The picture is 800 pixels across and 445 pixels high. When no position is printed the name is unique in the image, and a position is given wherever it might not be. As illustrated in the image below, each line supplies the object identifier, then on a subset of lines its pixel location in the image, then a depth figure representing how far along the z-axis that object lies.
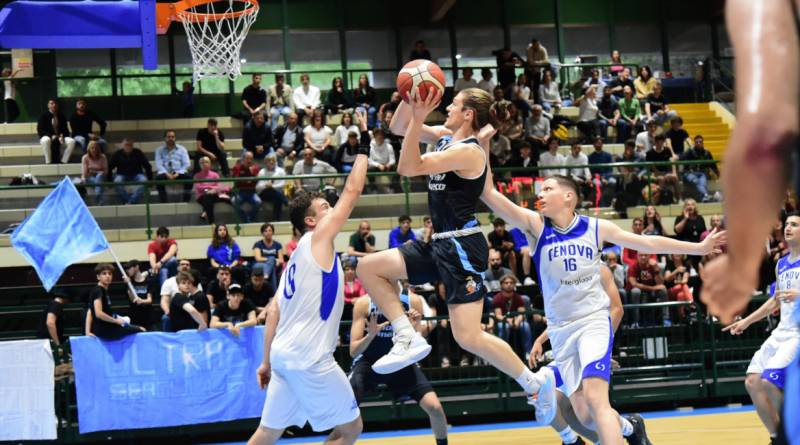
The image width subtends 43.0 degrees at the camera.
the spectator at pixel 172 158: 19.50
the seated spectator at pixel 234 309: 13.90
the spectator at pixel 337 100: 22.50
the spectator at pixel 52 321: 13.93
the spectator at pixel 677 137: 21.55
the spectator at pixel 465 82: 23.78
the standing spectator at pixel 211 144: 20.28
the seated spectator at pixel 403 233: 16.91
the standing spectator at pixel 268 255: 15.89
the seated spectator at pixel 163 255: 16.14
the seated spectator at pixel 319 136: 19.80
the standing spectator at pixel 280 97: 21.73
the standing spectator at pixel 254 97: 21.77
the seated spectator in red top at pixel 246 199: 17.44
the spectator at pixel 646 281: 15.67
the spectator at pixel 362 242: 16.70
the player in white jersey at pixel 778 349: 9.22
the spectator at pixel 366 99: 21.80
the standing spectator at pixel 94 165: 19.02
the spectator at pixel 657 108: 22.47
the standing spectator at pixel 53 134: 20.50
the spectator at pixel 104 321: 13.08
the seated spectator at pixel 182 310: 13.61
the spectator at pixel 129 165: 18.89
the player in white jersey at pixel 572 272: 7.49
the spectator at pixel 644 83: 24.06
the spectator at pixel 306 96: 22.05
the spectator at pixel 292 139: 20.31
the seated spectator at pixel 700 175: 18.55
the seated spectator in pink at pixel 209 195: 17.39
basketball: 6.70
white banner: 12.66
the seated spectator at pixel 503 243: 16.64
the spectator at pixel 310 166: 18.91
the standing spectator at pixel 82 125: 20.80
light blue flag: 13.97
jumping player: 7.54
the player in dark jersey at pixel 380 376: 9.97
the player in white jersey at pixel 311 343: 6.95
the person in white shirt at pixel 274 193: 17.47
